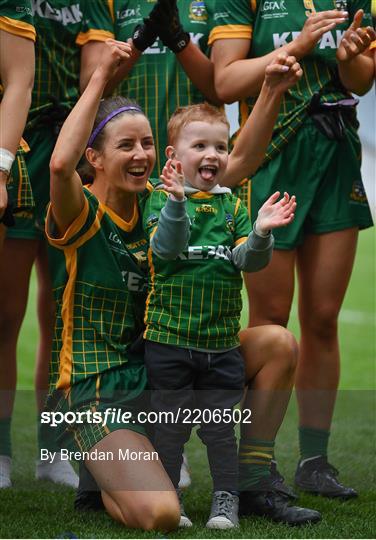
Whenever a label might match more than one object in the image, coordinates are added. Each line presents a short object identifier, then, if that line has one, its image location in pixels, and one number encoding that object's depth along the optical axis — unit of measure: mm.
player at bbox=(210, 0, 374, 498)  7977
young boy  6625
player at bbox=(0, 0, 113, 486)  8195
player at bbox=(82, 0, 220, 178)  8539
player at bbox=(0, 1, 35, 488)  6575
